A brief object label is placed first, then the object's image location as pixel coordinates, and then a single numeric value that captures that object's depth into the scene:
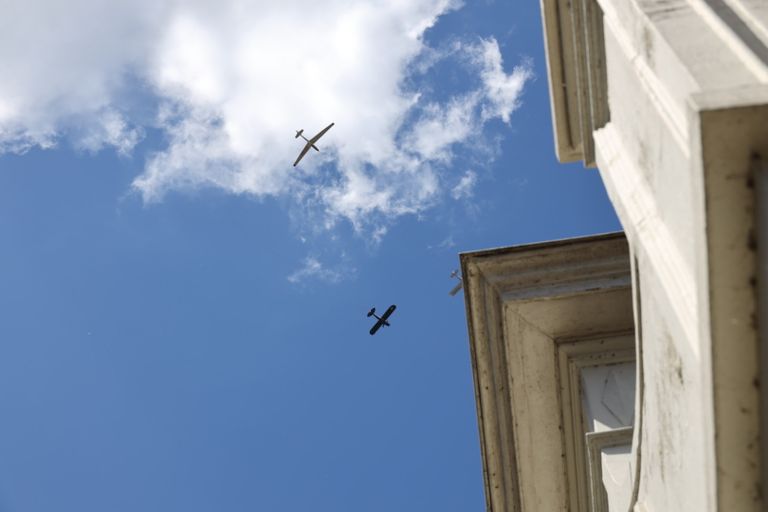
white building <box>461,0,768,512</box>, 5.82
